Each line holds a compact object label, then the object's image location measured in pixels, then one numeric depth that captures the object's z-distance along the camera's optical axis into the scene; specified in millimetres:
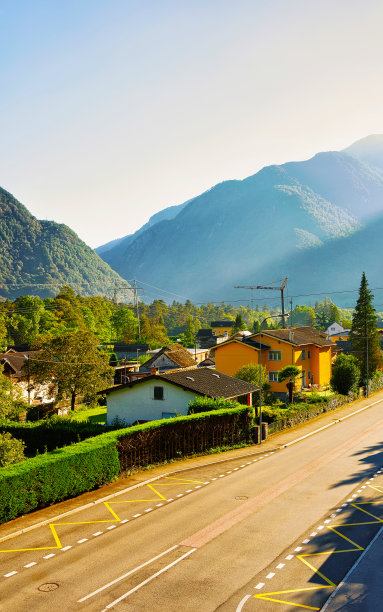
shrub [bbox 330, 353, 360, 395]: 66625
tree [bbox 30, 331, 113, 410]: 58562
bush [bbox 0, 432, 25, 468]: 25094
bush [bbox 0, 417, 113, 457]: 36781
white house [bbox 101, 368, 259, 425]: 41625
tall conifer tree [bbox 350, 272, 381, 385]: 80625
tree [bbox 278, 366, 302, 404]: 62256
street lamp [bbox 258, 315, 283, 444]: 39906
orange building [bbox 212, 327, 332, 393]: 69188
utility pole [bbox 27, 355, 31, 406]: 60125
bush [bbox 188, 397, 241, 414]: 38272
